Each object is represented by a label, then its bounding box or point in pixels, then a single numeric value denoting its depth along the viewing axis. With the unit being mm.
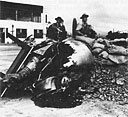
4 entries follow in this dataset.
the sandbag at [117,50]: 7000
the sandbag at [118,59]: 7008
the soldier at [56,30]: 7433
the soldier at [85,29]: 7918
